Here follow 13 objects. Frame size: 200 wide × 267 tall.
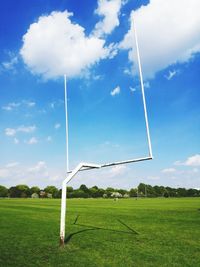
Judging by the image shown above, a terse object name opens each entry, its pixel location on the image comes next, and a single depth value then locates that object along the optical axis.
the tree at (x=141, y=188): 108.17
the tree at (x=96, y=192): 83.97
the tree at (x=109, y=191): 91.02
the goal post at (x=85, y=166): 5.42
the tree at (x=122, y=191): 106.08
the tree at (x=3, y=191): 86.40
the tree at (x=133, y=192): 101.53
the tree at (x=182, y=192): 91.19
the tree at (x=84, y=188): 87.65
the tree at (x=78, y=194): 72.36
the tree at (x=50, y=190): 93.05
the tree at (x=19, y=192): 86.88
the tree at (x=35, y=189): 89.81
